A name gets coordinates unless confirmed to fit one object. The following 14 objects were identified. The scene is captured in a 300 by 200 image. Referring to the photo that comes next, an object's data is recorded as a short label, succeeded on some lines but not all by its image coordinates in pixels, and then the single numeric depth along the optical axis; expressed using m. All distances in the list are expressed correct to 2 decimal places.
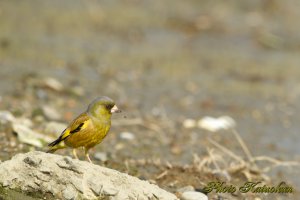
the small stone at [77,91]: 21.47
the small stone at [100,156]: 14.62
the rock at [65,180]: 11.20
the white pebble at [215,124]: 20.41
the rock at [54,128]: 16.32
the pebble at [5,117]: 15.75
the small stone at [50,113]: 17.96
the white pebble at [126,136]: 17.73
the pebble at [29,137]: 14.71
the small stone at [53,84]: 21.09
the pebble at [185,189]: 12.91
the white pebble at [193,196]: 12.21
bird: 11.89
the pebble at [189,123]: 20.31
